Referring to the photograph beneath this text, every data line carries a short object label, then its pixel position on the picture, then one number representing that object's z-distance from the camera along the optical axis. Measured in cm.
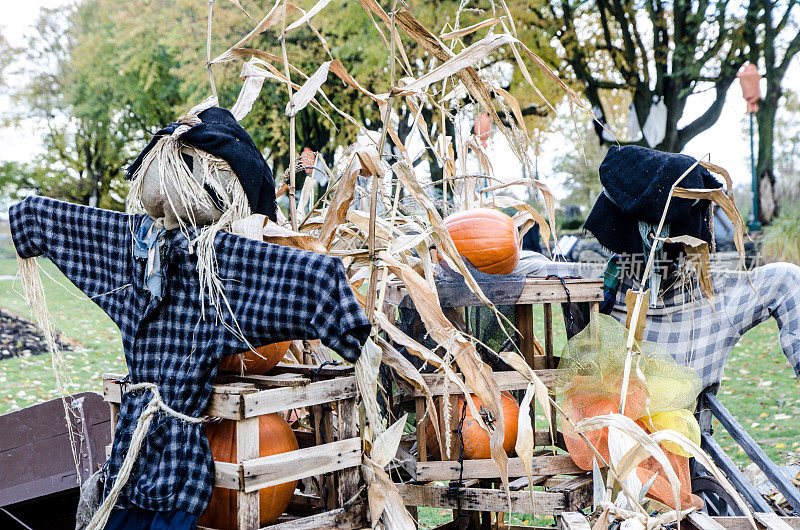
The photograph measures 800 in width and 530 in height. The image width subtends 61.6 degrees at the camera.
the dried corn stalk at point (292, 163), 218
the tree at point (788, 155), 1325
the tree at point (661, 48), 1128
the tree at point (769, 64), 1136
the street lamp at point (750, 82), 1052
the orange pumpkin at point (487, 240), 248
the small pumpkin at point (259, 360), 218
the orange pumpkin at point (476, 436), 245
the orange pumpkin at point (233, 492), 203
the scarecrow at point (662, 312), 232
